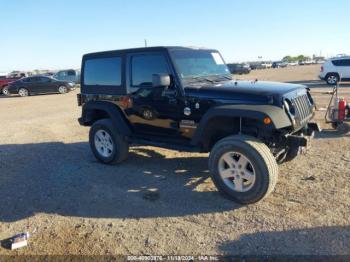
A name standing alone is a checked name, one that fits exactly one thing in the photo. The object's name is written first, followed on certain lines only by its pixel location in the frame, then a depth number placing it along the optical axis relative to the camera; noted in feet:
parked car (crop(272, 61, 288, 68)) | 248.07
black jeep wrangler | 14.66
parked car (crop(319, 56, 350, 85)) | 68.03
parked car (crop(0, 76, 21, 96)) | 84.60
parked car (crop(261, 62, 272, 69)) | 241.14
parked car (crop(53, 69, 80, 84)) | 104.31
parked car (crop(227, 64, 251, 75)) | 129.96
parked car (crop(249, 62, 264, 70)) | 235.61
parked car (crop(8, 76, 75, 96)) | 80.28
